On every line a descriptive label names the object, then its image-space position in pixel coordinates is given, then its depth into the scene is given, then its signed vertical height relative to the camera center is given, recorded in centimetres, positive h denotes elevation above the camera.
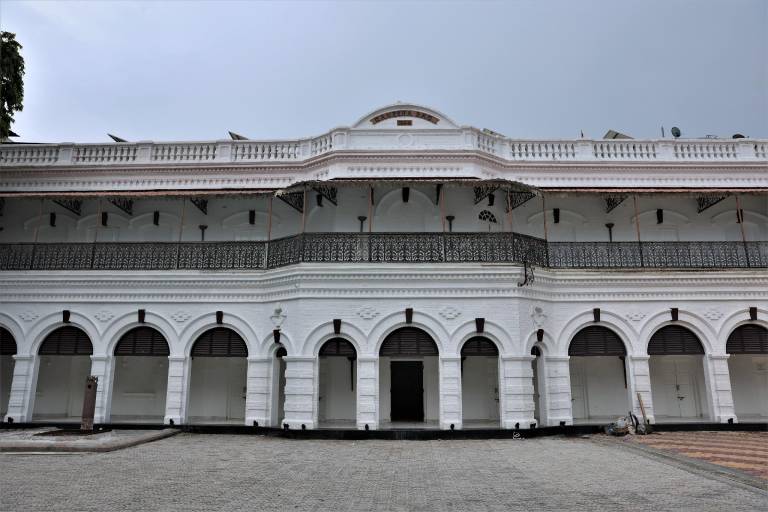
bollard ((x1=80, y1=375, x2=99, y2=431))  1240 -65
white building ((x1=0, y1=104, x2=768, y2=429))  1345 +247
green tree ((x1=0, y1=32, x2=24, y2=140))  1623 +880
